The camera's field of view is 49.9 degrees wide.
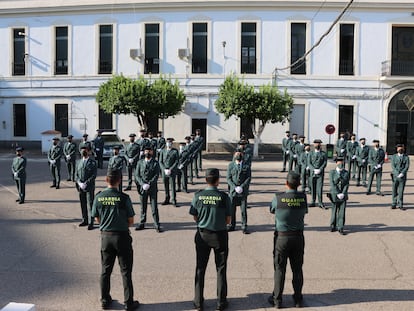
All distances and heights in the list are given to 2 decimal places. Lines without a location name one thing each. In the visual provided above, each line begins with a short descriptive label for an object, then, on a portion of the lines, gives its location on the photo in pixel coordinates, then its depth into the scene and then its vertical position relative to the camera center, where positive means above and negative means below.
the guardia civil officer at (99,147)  20.42 -0.79
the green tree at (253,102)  24.50 +1.64
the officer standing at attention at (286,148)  20.16 -0.72
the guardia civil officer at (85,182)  10.46 -1.23
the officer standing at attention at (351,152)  17.78 -0.75
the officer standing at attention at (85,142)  17.12 -0.50
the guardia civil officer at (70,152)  16.34 -0.83
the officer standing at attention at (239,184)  10.05 -1.20
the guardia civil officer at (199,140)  18.02 -0.36
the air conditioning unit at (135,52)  30.06 +5.25
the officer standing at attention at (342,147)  19.55 -0.61
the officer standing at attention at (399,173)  12.55 -1.12
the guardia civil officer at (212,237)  5.82 -1.39
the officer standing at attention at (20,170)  12.86 -1.19
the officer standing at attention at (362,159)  16.46 -0.95
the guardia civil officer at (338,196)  9.93 -1.40
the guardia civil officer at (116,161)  12.57 -0.89
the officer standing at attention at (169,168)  12.89 -1.10
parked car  24.38 -0.64
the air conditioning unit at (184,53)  29.65 +5.20
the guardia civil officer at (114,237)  5.77 -1.39
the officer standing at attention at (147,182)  10.16 -1.22
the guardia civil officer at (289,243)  5.90 -1.47
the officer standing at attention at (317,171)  12.88 -1.13
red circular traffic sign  26.34 +0.23
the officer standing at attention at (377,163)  14.91 -0.99
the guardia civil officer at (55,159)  15.66 -1.05
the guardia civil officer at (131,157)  15.77 -0.95
